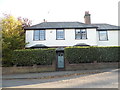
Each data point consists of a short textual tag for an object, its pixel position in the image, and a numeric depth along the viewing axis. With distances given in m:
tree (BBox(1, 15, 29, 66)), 10.91
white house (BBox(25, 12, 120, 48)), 15.07
